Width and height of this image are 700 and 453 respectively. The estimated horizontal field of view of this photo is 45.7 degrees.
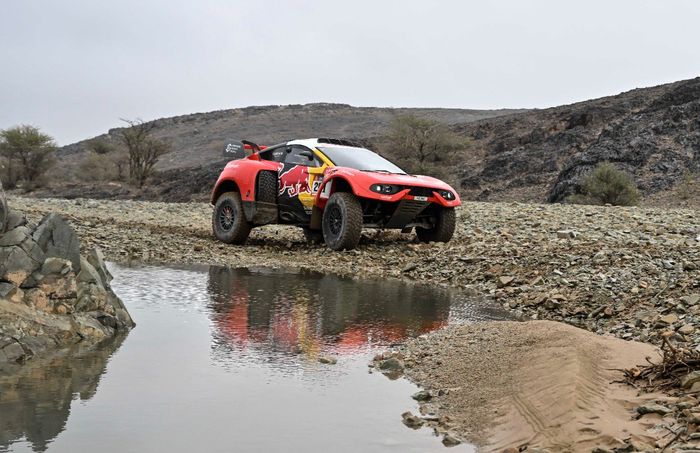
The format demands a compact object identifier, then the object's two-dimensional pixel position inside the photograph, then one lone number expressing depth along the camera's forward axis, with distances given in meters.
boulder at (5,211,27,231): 7.28
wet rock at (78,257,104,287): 7.31
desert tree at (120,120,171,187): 47.25
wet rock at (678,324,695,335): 6.62
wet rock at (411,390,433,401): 5.36
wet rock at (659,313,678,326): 7.12
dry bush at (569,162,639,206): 26.11
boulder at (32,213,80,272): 7.25
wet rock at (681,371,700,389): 4.67
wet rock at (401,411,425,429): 4.84
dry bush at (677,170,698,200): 28.90
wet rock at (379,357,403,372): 6.12
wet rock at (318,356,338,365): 6.24
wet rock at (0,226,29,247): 7.03
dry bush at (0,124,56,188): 47.78
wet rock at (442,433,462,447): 4.53
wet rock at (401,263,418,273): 11.65
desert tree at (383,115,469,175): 40.91
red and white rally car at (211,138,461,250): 12.31
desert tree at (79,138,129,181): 49.31
